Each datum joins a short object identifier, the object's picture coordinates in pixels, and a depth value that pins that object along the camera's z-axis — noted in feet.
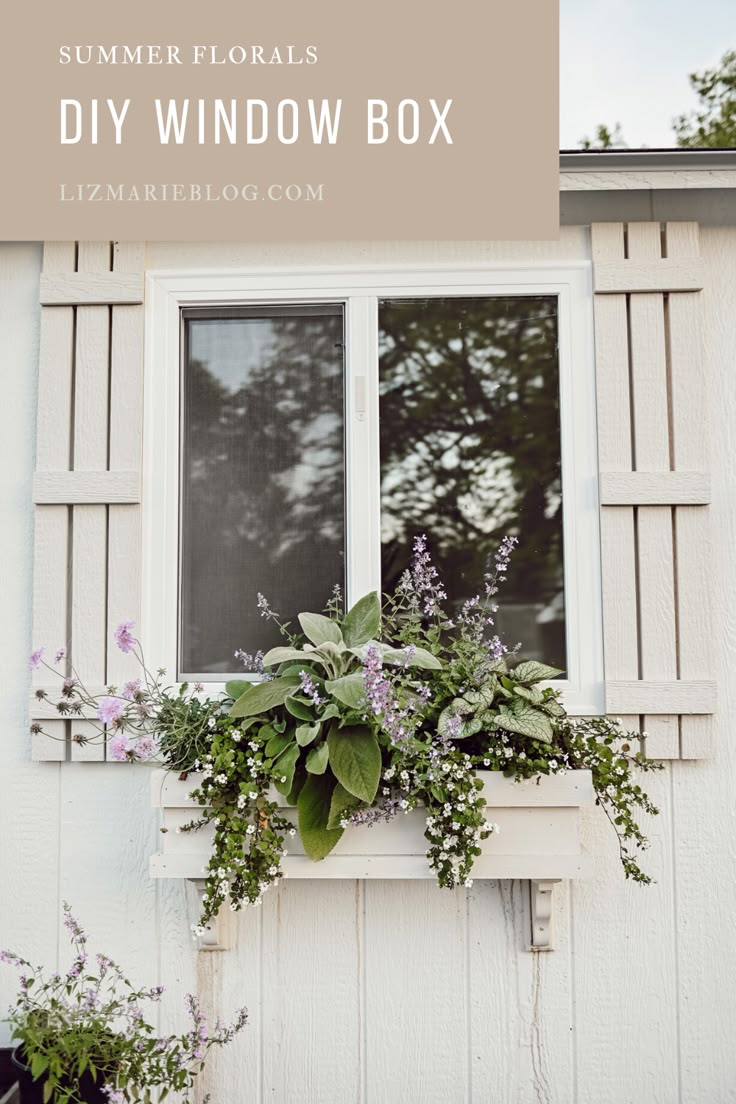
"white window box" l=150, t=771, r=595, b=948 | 5.80
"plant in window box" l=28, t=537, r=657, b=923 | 5.54
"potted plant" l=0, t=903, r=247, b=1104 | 5.49
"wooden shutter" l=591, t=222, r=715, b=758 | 6.36
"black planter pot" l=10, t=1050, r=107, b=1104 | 5.74
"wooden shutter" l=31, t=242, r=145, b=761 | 6.56
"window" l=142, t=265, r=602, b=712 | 6.72
